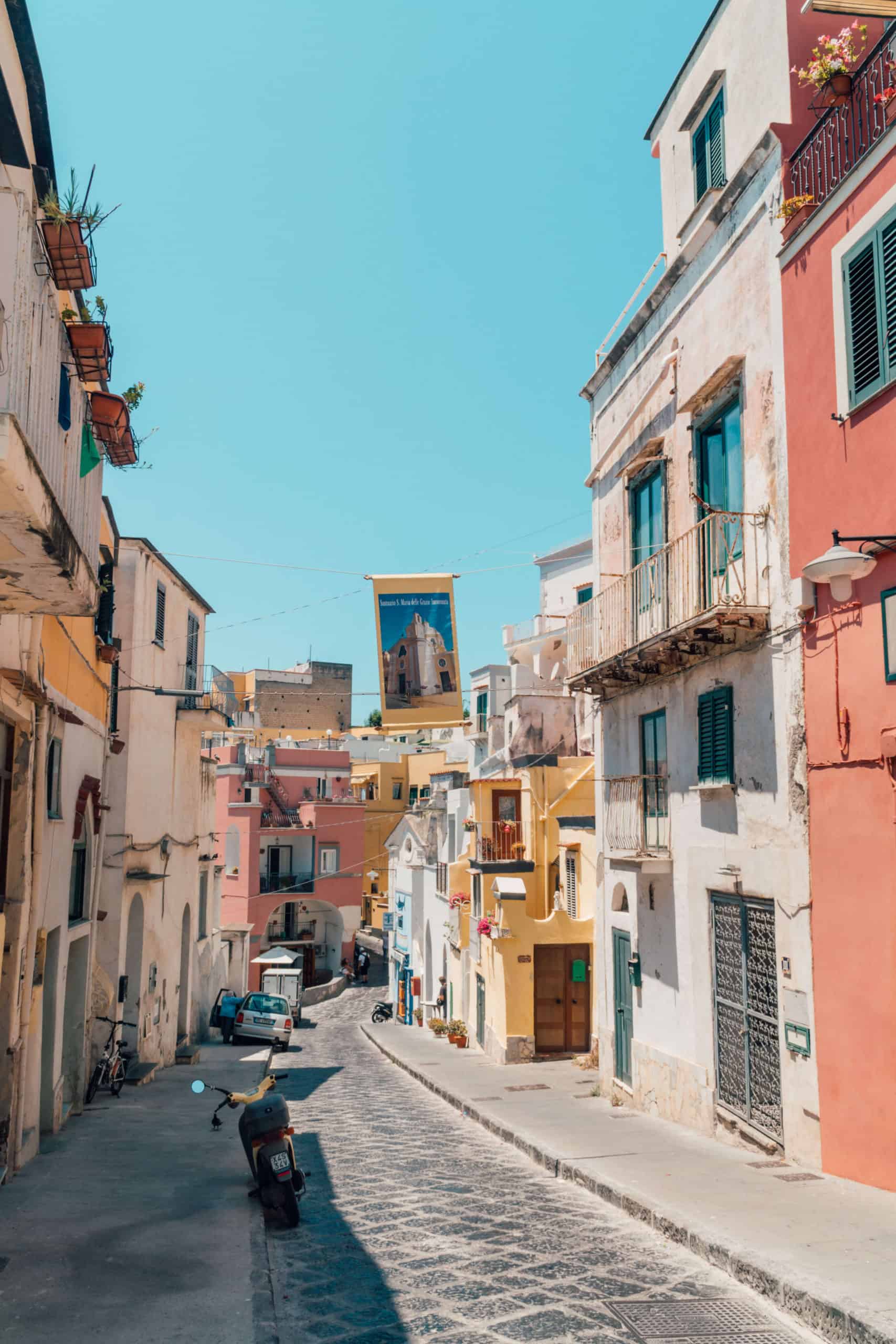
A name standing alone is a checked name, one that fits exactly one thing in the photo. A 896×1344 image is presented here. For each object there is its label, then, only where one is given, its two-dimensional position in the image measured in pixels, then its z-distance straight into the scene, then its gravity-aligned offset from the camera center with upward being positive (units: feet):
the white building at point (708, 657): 35.14 +6.01
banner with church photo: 50.24 +7.65
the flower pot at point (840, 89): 32.48 +21.51
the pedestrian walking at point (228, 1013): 99.09 -18.03
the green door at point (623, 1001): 50.62 -8.64
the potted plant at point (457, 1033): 91.86 -18.34
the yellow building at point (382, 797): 200.03 +3.34
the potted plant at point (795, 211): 33.60 +18.60
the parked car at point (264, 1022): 95.50 -18.05
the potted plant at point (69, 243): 26.53 +13.79
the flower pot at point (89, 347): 28.27 +12.10
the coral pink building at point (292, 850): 163.43 -5.36
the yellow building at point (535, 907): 75.36 -6.59
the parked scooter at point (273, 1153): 28.43 -8.92
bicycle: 55.42 -13.24
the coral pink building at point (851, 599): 28.43 +5.93
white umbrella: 135.95 -17.66
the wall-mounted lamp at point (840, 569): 26.53 +6.01
